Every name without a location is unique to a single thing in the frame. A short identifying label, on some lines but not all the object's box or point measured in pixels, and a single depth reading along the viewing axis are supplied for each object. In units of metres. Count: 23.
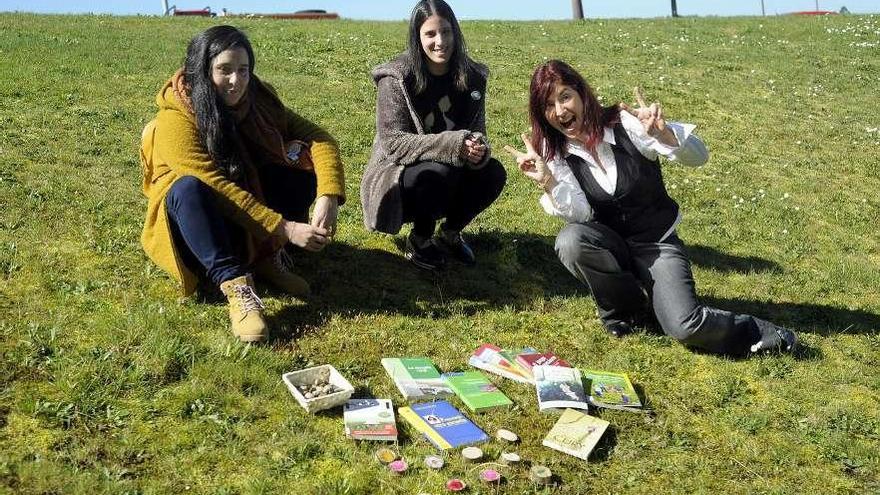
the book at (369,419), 3.75
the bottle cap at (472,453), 3.63
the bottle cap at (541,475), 3.53
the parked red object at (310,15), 30.92
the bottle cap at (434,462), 3.57
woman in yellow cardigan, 4.55
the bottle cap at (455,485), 3.44
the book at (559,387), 4.12
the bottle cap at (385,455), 3.59
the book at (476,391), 4.14
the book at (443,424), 3.78
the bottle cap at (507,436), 3.84
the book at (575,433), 3.78
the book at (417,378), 4.18
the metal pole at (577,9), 28.77
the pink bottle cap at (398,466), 3.52
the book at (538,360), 4.56
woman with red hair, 4.86
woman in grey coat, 5.38
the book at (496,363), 4.47
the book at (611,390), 4.22
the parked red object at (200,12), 29.52
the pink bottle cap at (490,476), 3.51
